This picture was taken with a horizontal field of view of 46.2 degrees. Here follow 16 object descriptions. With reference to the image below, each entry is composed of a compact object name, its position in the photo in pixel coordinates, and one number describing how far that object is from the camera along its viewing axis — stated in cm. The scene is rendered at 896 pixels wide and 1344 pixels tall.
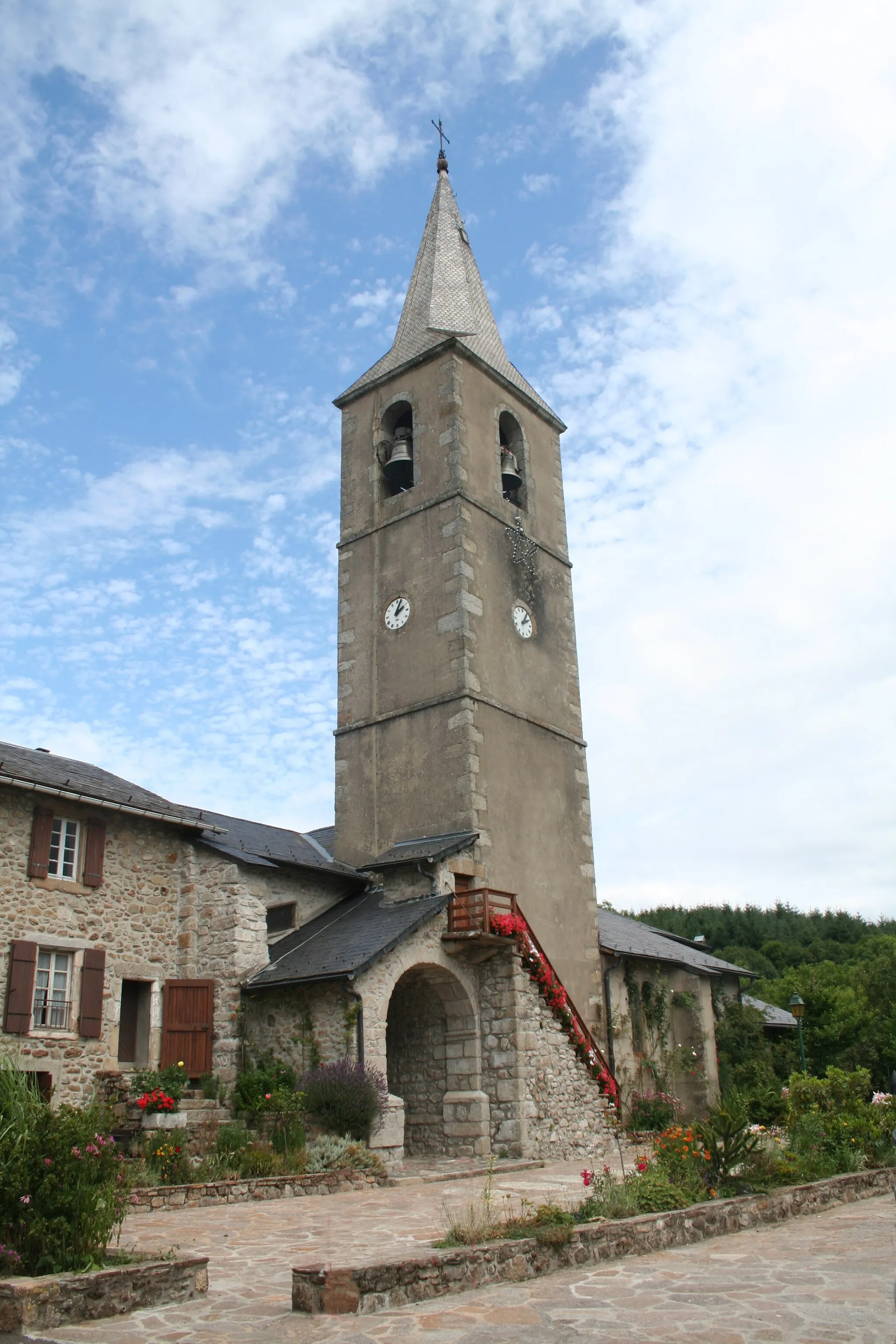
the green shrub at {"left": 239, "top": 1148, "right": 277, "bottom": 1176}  1165
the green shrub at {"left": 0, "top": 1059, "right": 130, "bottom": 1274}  593
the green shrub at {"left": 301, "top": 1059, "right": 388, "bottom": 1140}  1315
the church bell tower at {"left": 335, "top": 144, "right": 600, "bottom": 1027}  1859
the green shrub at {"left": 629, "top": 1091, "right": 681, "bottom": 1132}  1919
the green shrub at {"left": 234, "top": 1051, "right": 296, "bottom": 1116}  1380
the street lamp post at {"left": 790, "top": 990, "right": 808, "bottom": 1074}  2308
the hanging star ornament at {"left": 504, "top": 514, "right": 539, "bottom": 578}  2108
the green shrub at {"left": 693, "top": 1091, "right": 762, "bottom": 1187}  930
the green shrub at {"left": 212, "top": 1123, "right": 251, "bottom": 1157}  1206
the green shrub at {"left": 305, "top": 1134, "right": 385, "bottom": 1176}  1236
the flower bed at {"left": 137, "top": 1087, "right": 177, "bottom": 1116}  1241
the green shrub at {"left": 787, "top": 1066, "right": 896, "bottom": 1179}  1121
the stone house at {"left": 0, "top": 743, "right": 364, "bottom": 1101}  1382
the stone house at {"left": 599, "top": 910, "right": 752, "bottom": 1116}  2044
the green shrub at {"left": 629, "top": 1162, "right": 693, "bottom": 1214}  812
